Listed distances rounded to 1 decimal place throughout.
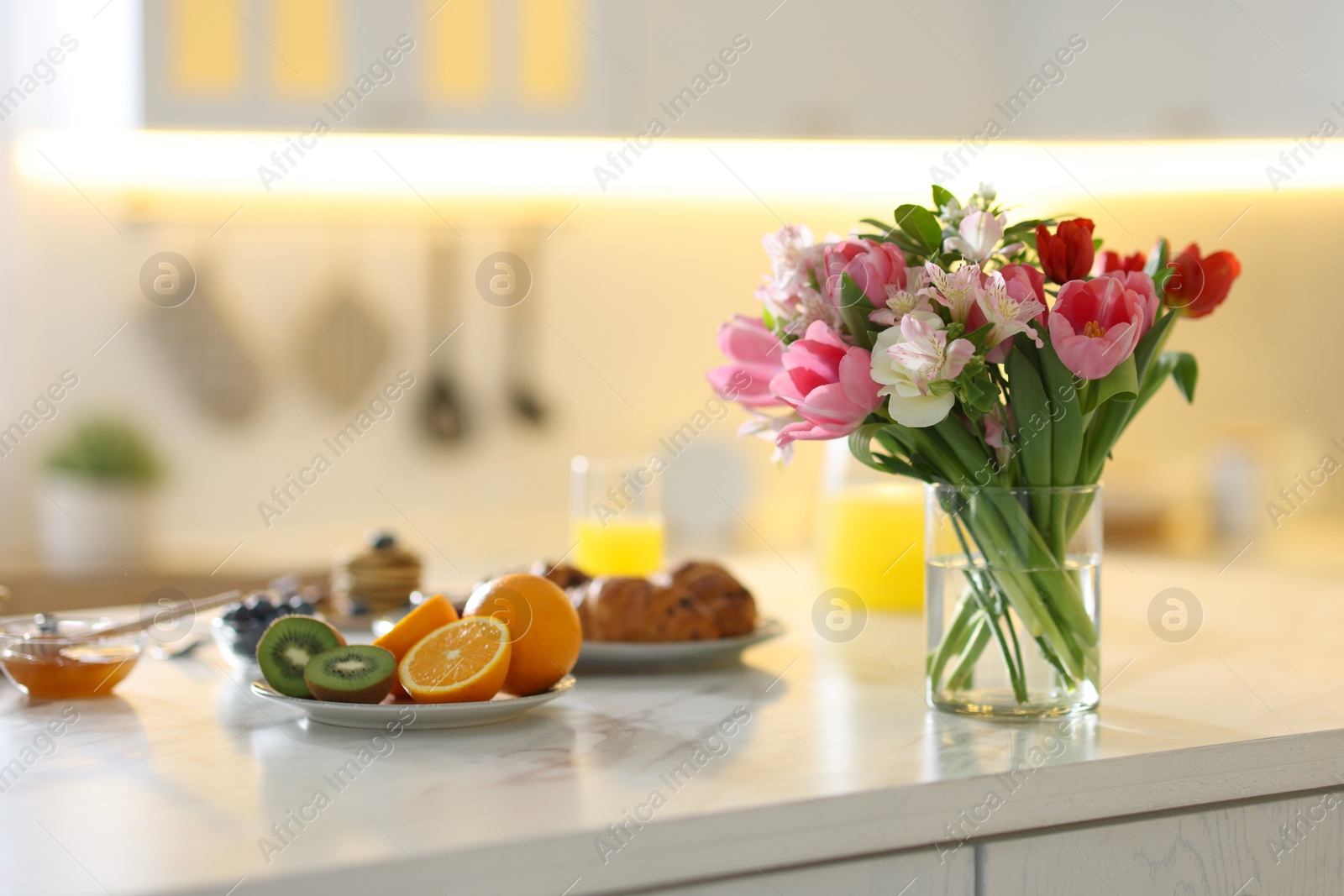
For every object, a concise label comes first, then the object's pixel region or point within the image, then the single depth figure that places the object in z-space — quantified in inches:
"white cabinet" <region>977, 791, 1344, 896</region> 68.5
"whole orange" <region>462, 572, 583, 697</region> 73.1
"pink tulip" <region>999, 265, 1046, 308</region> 71.3
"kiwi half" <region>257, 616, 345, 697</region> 72.5
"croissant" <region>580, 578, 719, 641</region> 79.5
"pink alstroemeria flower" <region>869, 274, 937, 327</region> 71.1
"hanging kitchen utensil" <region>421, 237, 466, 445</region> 161.2
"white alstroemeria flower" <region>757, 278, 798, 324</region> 73.9
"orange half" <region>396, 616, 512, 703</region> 72.0
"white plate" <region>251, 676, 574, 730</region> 71.3
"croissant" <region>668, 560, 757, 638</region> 80.5
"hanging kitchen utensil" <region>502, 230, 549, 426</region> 161.9
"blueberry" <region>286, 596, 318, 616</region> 80.4
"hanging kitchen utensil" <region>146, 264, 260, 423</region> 156.1
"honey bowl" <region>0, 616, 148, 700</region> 75.4
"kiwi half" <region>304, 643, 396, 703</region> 71.8
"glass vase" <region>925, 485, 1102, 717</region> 72.9
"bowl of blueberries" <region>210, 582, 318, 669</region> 78.4
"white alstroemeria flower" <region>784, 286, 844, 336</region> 72.8
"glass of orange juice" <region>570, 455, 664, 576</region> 92.0
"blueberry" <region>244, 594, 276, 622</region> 78.6
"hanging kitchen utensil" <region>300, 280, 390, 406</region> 159.6
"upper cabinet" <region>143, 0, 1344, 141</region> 135.6
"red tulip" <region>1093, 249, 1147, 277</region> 74.0
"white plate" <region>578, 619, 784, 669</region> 78.9
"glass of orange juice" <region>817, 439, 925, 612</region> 88.9
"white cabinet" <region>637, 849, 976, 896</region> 66.1
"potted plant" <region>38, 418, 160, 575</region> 147.3
